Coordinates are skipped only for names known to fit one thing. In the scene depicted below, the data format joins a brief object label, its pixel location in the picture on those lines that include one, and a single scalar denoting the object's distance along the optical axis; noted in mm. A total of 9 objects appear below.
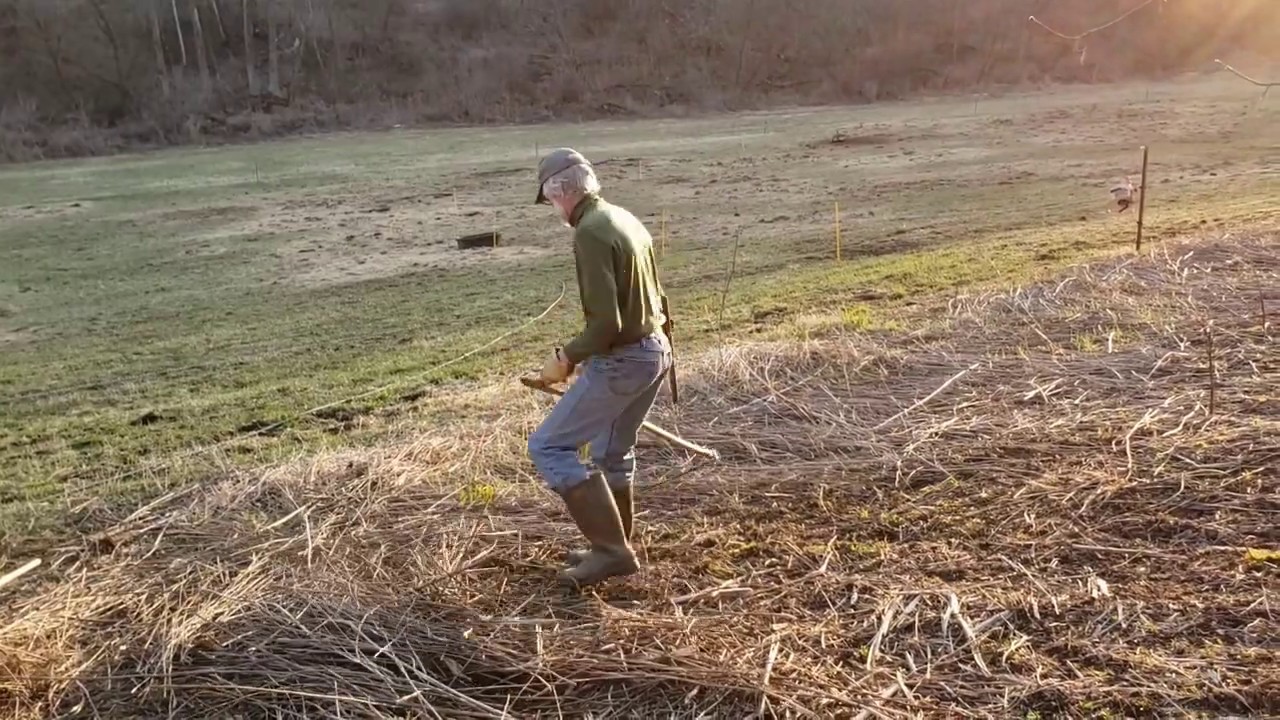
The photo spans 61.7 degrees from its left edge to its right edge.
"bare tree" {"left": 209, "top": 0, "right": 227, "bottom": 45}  57625
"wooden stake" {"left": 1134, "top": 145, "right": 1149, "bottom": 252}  11108
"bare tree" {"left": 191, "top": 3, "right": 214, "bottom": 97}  51094
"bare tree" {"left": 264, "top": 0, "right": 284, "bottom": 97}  52906
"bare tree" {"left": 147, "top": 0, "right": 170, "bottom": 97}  51188
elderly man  4074
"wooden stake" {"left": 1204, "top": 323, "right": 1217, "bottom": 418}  5452
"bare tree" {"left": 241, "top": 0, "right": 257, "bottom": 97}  53031
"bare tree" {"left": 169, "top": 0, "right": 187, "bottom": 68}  55094
